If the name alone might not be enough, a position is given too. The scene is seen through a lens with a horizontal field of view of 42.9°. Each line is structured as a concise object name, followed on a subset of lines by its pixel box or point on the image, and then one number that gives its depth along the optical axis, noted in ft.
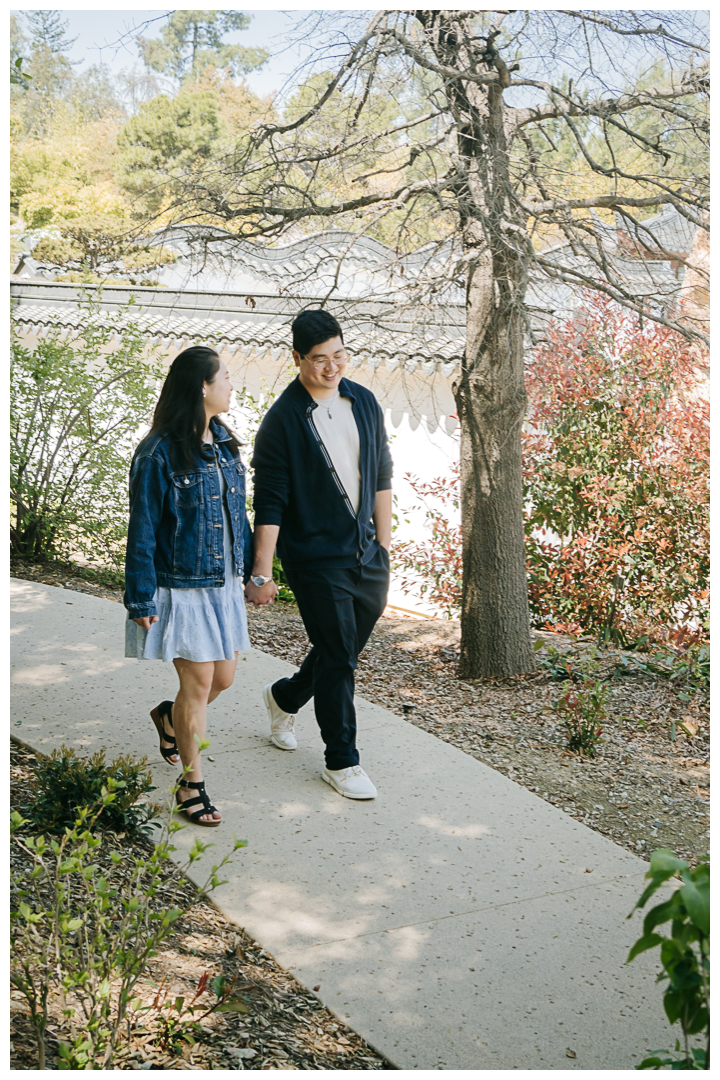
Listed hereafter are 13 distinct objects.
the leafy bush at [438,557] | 25.16
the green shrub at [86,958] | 6.75
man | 12.31
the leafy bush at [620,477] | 21.48
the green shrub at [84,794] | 10.45
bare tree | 15.38
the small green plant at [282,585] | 25.51
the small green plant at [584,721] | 15.25
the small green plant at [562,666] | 18.61
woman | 11.12
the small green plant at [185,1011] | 7.42
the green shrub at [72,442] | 23.76
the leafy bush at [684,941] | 4.90
